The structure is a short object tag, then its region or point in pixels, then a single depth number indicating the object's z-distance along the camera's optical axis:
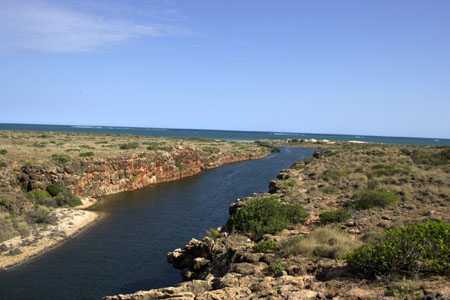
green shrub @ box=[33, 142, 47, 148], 58.40
